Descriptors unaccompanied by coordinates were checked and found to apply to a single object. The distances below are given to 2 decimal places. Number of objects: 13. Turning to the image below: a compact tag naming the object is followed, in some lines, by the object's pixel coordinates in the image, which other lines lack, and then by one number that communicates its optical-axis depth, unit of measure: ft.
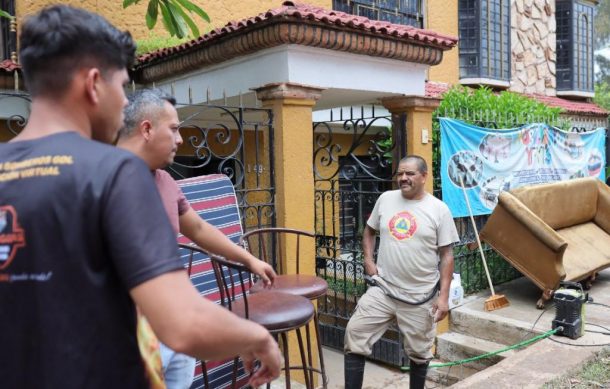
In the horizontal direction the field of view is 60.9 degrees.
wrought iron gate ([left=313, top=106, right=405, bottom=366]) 19.52
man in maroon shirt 7.15
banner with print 20.97
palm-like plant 15.14
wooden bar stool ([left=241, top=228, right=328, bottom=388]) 9.26
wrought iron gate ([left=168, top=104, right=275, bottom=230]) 14.51
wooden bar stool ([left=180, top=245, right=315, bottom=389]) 7.79
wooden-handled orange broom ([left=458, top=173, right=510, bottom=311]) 20.40
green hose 16.62
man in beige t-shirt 13.33
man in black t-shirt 3.67
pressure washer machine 16.43
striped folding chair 11.20
